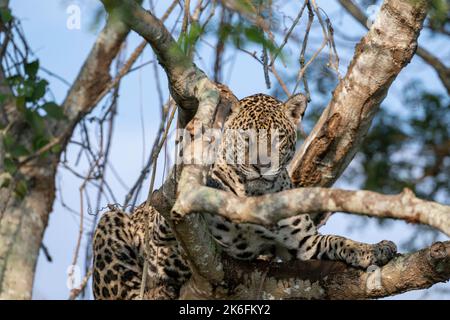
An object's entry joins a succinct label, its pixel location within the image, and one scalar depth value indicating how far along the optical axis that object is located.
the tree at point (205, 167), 9.84
